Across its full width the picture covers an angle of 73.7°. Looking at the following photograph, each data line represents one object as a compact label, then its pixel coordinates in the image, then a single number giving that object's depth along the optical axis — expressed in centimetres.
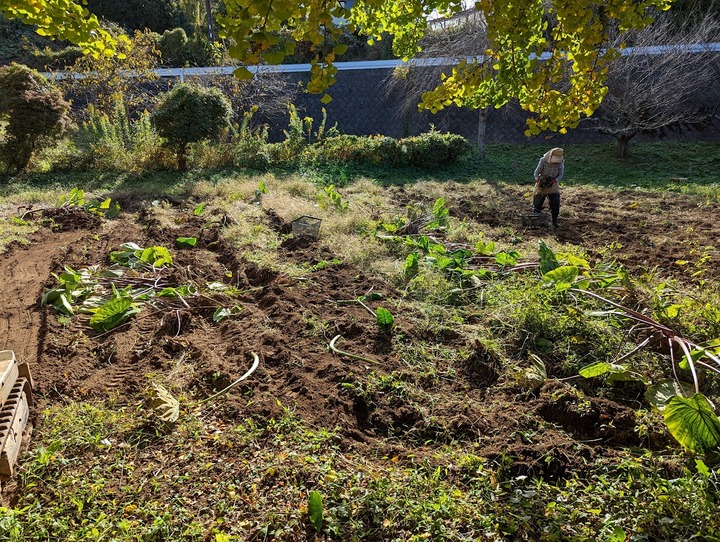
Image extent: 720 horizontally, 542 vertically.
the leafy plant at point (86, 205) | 671
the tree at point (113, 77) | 1149
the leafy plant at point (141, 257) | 441
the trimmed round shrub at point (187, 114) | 929
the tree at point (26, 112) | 903
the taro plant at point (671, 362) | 204
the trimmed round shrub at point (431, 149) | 1134
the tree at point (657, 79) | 1151
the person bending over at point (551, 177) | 684
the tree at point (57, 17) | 229
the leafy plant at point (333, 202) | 696
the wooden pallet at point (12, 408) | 207
